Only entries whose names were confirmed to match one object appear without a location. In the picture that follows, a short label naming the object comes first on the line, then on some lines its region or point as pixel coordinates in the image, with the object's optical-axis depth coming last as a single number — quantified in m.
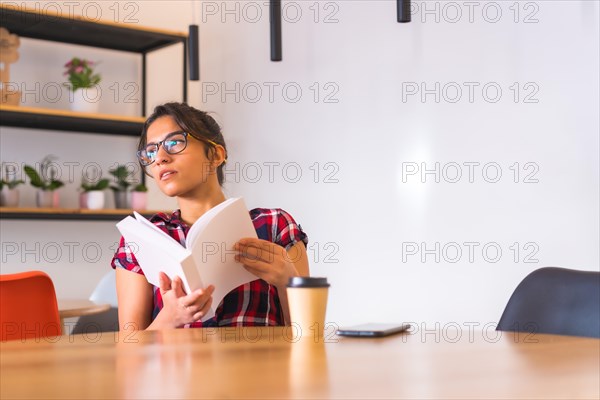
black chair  1.67
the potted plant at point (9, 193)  3.85
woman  1.71
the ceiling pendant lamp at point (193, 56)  3.36
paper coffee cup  1.41
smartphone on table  1.41
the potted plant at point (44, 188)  3.98
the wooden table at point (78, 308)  2.73
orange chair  2.25
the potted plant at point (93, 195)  4.07
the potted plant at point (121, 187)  4.17
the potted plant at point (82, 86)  4.07
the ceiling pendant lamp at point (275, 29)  2.10
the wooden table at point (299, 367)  0.87
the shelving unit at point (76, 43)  3.80
